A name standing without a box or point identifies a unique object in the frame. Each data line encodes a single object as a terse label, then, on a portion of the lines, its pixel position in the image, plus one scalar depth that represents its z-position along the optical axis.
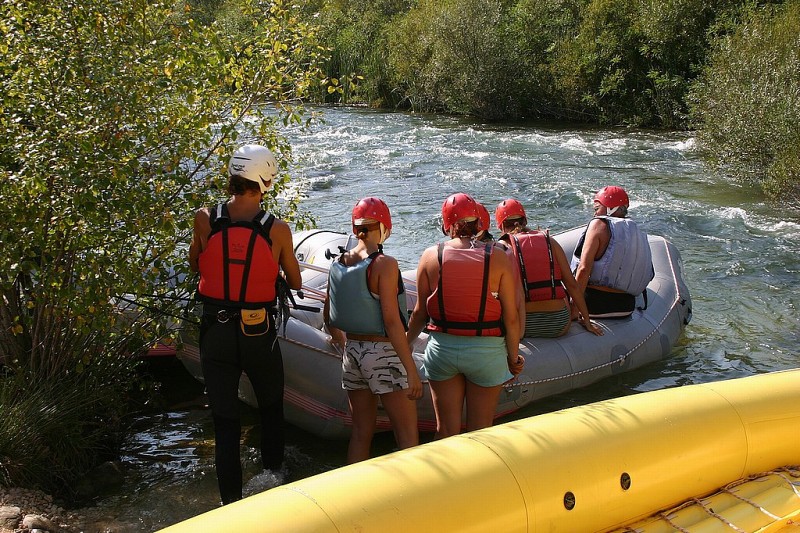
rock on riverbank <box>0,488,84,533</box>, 3.15
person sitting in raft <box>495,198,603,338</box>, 5.06
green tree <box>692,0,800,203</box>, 10.98
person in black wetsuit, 3.33
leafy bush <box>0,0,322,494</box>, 3.57
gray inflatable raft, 4.41
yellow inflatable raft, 2.44
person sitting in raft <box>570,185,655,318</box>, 5.50
